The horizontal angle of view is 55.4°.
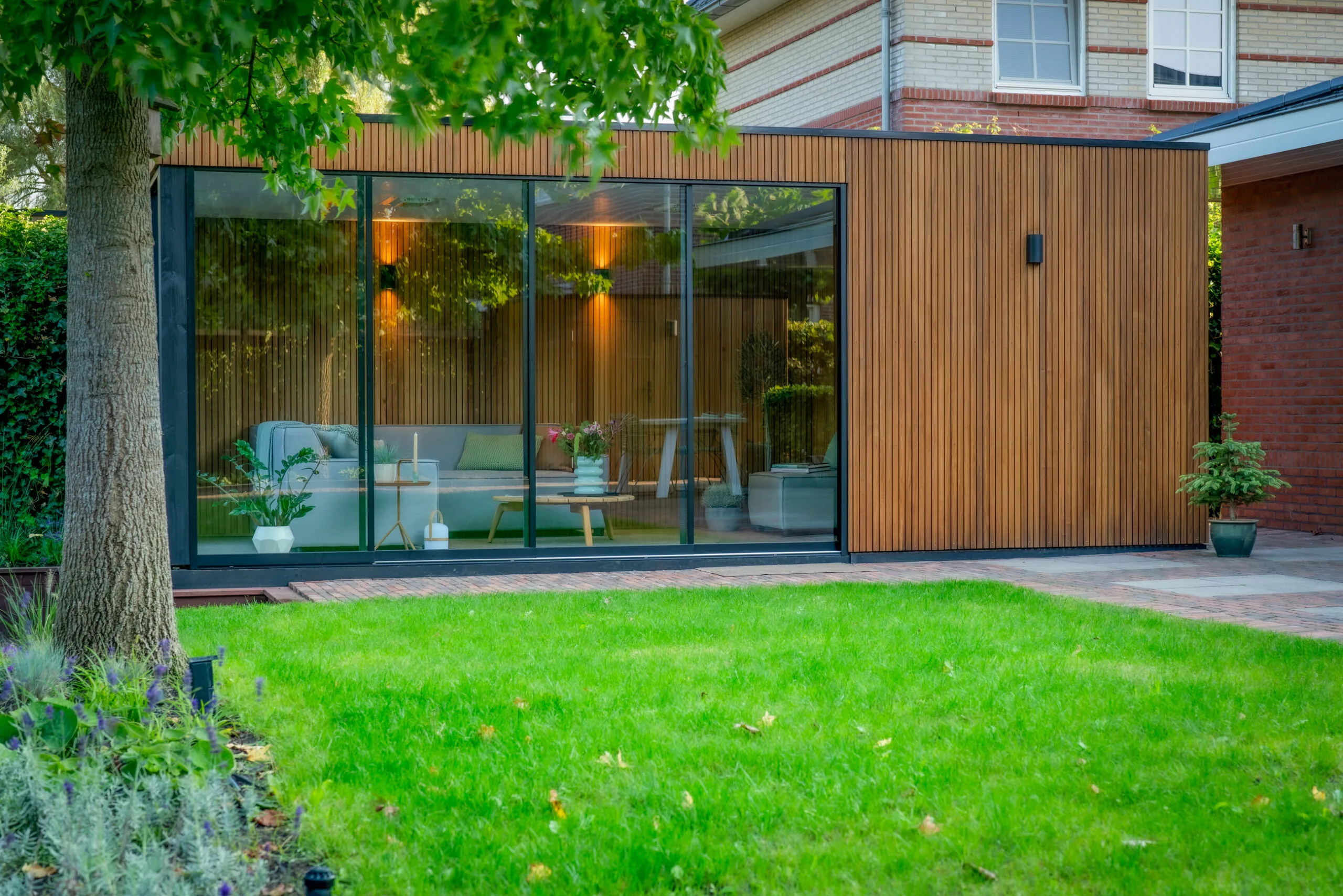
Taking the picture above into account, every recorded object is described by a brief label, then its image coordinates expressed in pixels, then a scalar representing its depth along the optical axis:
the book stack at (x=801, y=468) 9.68
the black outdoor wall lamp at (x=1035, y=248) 9.91
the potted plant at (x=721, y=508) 9.59
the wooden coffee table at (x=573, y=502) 9.28
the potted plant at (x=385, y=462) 8.99
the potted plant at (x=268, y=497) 8.75
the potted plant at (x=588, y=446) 9.34
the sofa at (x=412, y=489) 8.85
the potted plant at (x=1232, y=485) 9.53
